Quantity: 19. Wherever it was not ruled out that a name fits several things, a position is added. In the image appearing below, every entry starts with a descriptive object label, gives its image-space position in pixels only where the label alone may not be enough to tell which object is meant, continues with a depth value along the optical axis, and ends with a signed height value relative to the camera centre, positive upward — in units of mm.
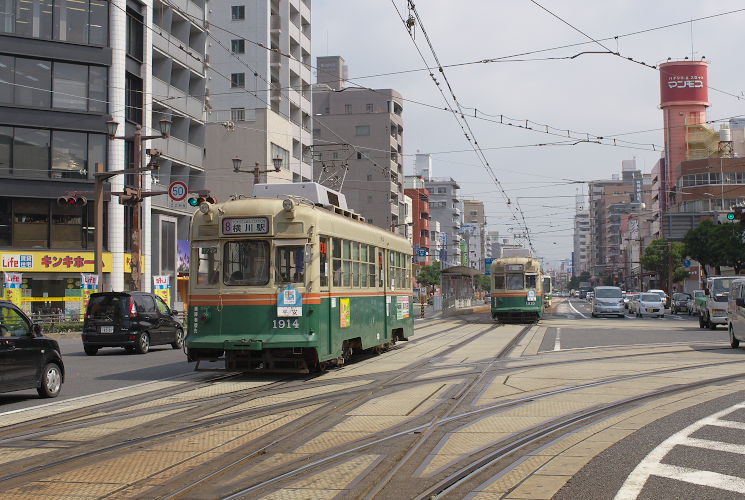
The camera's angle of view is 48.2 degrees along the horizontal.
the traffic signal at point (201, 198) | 27177 +3052
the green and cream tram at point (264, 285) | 13492 +28
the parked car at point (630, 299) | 55062 -1255
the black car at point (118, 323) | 21516 -899
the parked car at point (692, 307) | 50150 -1486
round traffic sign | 29141 +3391
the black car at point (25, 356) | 11320 -952
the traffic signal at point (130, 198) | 27906 +3036
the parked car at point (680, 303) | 54412 -1327
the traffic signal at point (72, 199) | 29555 +3239
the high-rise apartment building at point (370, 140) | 88250 +15837
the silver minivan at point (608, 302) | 46750 -1053
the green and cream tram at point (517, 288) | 36250 -160
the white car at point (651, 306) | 47969 -1331
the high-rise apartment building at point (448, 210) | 146875 +13460
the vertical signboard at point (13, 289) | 29167 +25
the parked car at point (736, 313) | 19719 -755
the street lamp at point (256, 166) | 34188 +5075
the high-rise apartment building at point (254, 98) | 58906 +14029
